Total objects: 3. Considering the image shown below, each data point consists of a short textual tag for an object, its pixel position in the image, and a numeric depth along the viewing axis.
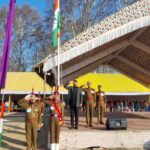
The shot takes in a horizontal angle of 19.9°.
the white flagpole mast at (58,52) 13.86
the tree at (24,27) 54.34
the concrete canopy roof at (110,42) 14.51
